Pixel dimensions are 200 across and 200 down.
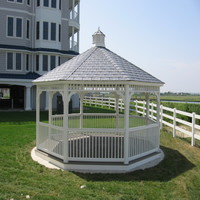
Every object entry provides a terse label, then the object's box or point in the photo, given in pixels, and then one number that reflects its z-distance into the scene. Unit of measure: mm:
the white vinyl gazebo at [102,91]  8438
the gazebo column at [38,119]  10492
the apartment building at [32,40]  24969
